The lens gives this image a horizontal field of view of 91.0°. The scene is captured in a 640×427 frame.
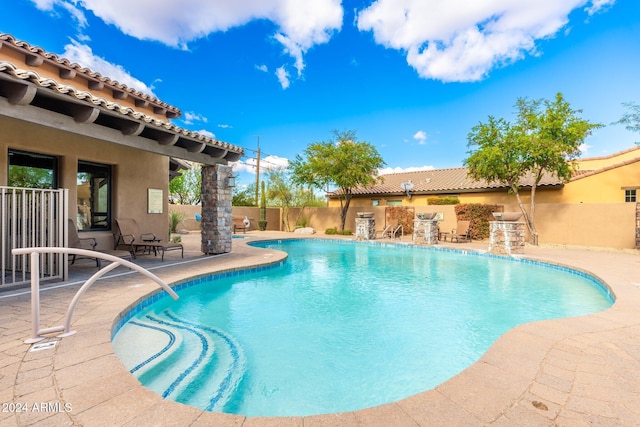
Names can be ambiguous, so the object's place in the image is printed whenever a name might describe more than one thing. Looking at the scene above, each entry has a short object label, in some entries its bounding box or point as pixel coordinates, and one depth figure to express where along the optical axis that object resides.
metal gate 5.51
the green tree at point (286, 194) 25.03
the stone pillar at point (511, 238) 11.48
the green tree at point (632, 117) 17.25
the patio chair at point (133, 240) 8.76
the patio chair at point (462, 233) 15.95
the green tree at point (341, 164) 19.56
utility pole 26.89
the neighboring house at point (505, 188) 16.47
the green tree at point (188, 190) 30.66
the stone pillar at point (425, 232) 14.85
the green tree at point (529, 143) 13.35
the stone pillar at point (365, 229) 16.73
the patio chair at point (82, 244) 7.05
